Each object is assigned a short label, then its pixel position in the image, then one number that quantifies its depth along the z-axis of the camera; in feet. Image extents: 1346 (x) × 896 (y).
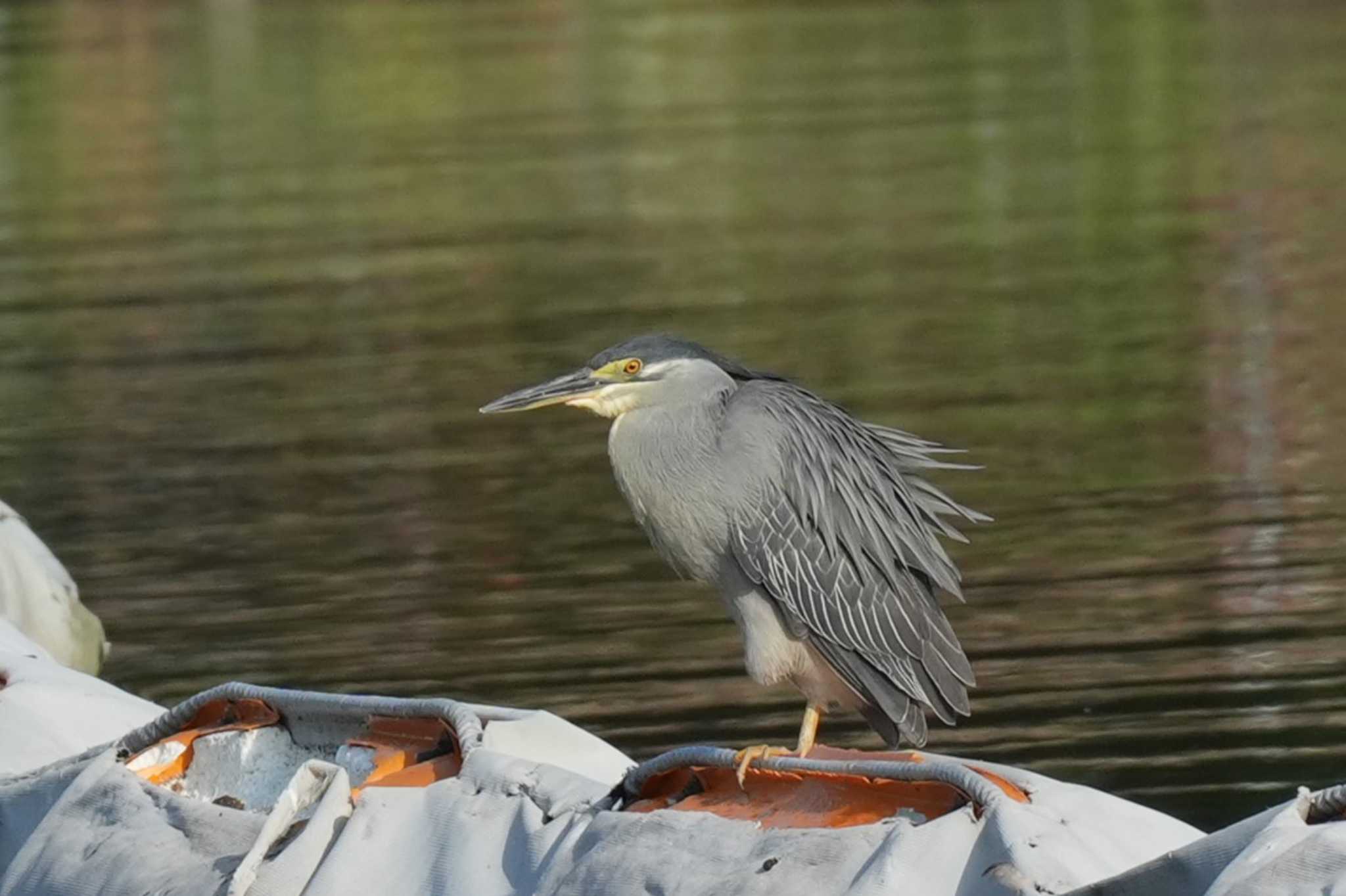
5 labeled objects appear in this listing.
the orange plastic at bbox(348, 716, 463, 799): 37.32
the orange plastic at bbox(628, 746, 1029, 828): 32.07
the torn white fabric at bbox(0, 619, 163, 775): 43.86
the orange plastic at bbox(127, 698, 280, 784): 40.83
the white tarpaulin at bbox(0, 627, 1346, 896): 30.04
